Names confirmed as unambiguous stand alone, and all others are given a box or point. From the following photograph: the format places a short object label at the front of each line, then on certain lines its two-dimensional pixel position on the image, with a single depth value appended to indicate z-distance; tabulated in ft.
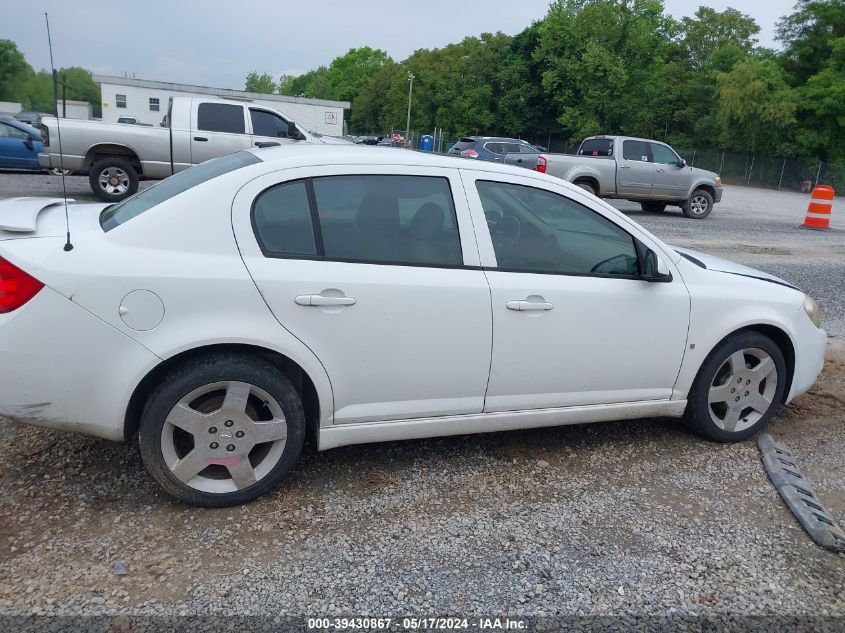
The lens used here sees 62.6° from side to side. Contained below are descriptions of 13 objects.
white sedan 9.59
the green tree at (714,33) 179.11
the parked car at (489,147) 68.33
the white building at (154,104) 174.60
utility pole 213.05
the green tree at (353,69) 338.75
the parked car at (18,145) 53.98
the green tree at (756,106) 139.13
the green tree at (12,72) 294.25
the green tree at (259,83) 442.91
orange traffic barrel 56.18
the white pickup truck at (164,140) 39.32
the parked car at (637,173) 51.78
